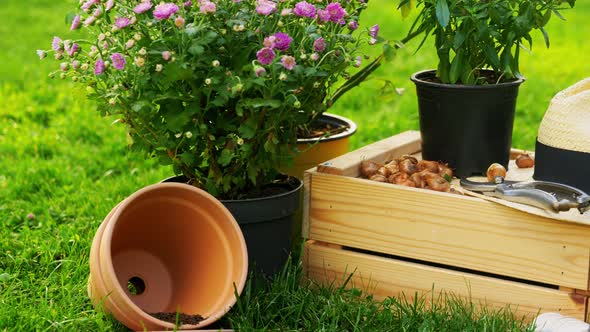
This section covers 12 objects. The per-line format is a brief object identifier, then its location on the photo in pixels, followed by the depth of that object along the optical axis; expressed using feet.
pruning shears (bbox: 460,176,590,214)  14.12
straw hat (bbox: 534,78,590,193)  14.81
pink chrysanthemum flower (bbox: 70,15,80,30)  14.50
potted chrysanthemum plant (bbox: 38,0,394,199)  14.00
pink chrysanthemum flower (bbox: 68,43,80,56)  14.64
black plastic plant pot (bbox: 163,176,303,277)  15.46
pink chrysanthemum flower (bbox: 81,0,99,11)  14.50
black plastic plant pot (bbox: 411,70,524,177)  16.03
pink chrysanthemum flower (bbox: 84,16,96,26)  14.40
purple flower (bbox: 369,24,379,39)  15.02
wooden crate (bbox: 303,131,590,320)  14.44
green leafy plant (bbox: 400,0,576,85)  15.48
